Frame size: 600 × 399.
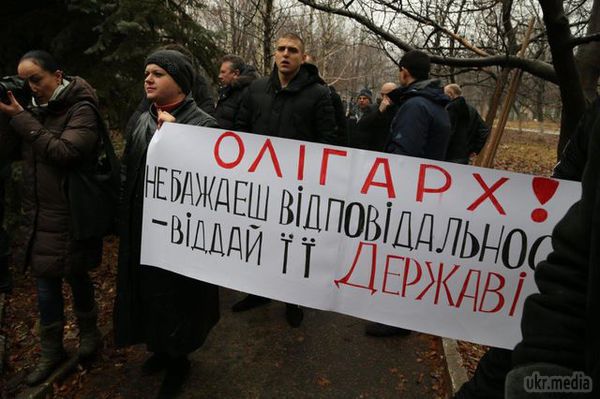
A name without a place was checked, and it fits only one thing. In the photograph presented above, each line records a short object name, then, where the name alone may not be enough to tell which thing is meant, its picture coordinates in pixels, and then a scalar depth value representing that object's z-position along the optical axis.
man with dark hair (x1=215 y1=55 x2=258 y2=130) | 4.65
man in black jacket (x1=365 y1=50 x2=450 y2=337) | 3.16
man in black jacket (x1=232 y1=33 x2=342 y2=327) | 3.62
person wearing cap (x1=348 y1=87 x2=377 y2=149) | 7.94
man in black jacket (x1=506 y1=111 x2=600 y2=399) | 0.85
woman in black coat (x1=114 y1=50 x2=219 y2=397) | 2.48
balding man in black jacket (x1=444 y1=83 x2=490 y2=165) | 5.02
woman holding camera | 2.44
